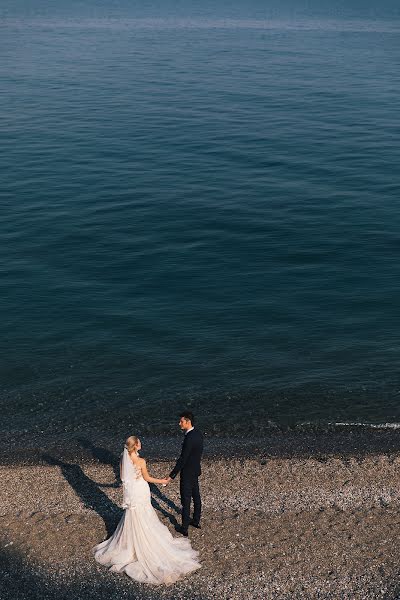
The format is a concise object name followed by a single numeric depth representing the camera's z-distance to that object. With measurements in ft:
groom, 56.29
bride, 52.65
